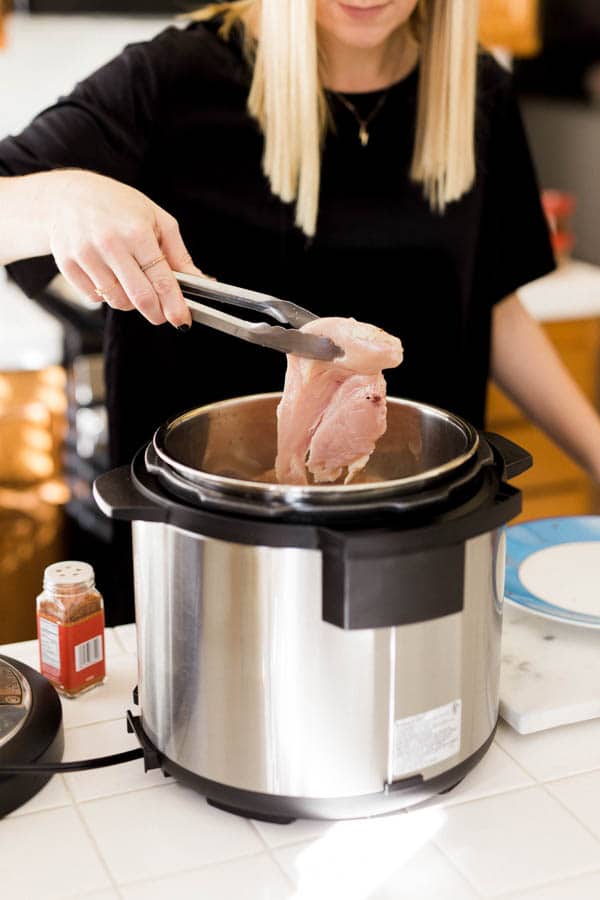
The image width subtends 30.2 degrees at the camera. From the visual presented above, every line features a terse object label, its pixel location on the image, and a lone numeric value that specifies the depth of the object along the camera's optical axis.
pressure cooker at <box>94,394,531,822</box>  0.76
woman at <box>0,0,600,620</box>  1.35
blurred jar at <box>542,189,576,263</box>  2.92
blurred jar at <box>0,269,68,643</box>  2.28
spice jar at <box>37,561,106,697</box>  0.96
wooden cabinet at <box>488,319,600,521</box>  2.68
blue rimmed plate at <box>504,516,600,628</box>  1.07
